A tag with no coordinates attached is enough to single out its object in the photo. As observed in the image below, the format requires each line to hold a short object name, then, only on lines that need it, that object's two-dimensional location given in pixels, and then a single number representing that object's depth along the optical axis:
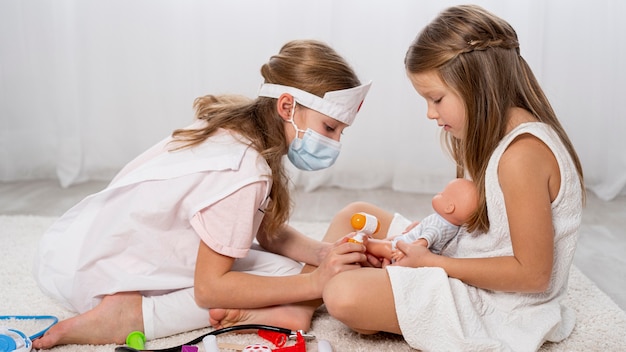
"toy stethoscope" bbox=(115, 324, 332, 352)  1.37
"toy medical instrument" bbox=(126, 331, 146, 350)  1.44
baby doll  1.49
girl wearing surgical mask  1.46
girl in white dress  1.35
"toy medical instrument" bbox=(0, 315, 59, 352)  1.38
